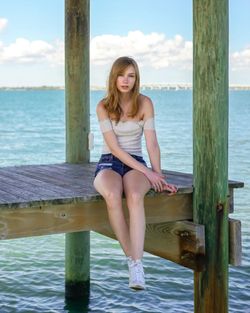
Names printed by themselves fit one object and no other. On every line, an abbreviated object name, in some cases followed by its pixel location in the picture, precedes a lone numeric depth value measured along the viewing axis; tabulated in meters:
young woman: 7.09
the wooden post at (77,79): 10.05
